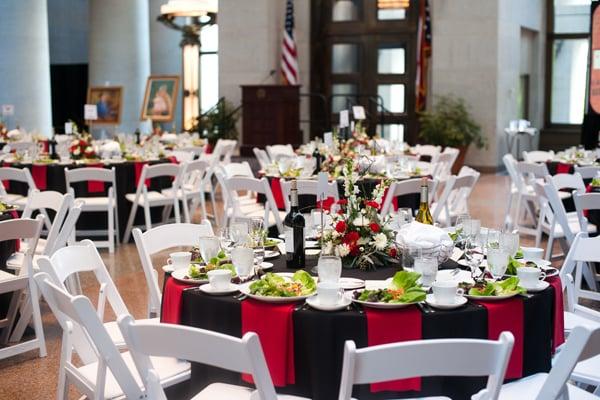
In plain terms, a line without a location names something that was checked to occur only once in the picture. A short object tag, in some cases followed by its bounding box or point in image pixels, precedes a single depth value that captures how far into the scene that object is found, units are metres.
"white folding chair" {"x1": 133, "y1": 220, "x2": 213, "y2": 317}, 4.34
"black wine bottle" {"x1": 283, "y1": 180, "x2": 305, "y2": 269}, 3.88
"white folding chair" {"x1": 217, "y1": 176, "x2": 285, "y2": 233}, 7.34
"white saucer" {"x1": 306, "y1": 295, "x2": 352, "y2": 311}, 3.26
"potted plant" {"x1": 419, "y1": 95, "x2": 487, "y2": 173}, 16.50
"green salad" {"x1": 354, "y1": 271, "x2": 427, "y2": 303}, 3.30
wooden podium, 16.73
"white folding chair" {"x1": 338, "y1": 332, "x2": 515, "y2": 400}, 2.42
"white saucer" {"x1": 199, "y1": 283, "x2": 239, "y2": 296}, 3.52
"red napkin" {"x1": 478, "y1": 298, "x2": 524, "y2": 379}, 3.32
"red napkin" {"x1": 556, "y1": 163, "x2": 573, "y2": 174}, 9.77
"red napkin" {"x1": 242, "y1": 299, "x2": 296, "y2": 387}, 3.31
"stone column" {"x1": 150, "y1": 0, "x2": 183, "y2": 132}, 24.06
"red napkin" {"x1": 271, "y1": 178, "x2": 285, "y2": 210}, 8.21
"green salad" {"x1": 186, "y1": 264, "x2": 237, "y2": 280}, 3.73
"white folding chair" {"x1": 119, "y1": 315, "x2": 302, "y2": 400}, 2.51
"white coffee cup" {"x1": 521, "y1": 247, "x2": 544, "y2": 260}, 3.98
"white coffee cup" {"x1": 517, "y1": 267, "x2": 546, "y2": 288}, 3.55
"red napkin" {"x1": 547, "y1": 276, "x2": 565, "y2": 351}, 3.70
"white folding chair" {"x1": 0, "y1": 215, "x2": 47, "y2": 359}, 4.98
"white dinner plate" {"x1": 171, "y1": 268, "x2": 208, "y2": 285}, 3.68
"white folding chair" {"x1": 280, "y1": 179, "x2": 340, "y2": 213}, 7.21
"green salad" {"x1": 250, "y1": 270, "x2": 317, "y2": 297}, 3.41
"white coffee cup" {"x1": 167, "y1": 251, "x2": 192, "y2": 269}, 3.92
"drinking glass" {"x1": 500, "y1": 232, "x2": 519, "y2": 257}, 3.78
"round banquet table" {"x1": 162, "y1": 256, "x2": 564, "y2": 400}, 3.25
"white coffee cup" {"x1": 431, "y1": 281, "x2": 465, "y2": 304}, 3.29
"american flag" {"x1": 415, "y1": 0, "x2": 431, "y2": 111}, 17.58
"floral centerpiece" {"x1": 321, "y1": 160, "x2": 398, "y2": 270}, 3.93
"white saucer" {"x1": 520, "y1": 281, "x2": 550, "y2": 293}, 3.52
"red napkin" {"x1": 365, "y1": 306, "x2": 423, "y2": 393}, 3.26
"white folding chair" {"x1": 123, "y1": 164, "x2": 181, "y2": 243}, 8.66
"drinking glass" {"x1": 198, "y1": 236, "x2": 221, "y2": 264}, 3.85
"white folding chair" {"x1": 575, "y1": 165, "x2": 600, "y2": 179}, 8.55
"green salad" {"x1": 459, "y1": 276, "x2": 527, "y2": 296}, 3.40
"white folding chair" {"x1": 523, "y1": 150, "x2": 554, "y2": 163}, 10.89
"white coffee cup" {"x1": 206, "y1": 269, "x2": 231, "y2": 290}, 3.54
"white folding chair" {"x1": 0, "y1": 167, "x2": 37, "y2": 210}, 8.20
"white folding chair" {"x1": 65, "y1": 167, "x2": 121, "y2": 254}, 8.42
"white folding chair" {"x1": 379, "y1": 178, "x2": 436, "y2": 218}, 7.08
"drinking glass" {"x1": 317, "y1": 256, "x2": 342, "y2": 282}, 3.43
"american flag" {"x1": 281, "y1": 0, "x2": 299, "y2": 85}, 18.09
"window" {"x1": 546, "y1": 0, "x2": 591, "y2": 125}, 19.38
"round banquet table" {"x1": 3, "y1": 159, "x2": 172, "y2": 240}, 9.37
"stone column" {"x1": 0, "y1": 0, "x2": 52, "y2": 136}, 18.94
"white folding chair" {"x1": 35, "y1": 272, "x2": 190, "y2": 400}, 3.04
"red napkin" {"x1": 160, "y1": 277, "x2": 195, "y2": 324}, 3.67
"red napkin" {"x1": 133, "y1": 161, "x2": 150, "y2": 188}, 9.63
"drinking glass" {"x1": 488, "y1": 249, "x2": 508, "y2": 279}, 3.56
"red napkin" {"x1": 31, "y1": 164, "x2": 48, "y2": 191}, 9.38
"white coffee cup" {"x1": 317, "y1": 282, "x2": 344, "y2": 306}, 3.30
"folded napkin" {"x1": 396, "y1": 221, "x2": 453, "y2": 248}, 3.71
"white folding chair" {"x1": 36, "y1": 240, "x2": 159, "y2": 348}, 3.81
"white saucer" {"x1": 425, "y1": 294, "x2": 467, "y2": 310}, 3.27
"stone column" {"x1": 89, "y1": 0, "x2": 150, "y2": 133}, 20.55
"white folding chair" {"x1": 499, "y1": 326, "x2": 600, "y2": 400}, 2.55
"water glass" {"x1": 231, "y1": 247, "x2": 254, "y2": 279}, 3.66
